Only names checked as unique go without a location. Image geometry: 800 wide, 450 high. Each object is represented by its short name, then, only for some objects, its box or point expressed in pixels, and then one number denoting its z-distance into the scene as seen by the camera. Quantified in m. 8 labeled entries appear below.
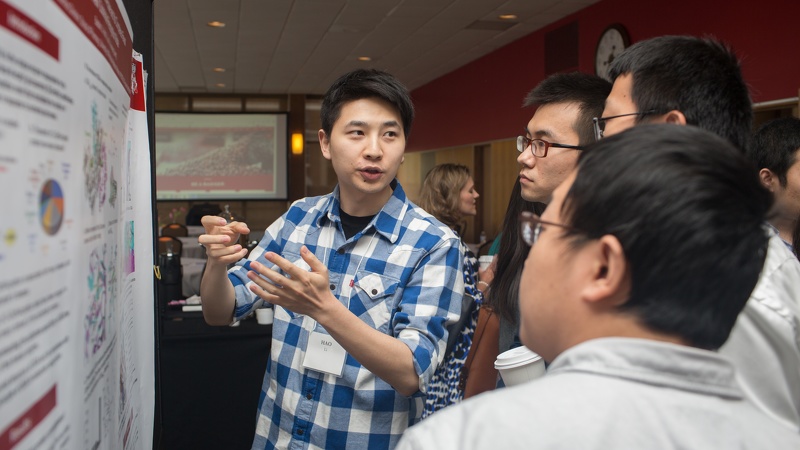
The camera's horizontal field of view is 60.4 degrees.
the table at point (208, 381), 2.87
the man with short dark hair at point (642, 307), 0.59
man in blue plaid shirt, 1.38
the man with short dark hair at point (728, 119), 0.93
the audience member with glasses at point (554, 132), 1.54
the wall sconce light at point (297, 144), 12.55
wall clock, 5.56
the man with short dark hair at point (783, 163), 2.39
